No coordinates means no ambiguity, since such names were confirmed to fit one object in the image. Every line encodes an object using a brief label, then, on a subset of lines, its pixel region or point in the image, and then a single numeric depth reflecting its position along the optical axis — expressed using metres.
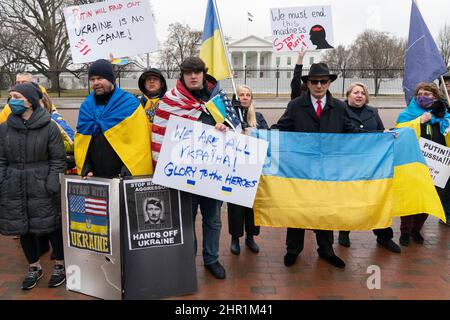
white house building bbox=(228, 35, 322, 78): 73.25
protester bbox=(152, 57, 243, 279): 3.40
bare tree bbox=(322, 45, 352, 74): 64.66
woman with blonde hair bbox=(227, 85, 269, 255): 4.34
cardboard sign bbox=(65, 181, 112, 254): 3.27
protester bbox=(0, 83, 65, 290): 3.44
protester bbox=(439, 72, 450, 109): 5.16
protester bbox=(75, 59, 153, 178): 3.32
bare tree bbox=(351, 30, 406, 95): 54.59
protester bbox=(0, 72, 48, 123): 4.12
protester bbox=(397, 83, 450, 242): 4.76
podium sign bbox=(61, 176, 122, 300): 3.25
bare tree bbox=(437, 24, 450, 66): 55.78
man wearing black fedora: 3.90
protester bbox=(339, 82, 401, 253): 4.50
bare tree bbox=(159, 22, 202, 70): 58.88
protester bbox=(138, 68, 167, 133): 4.30
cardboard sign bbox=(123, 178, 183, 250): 3.30
